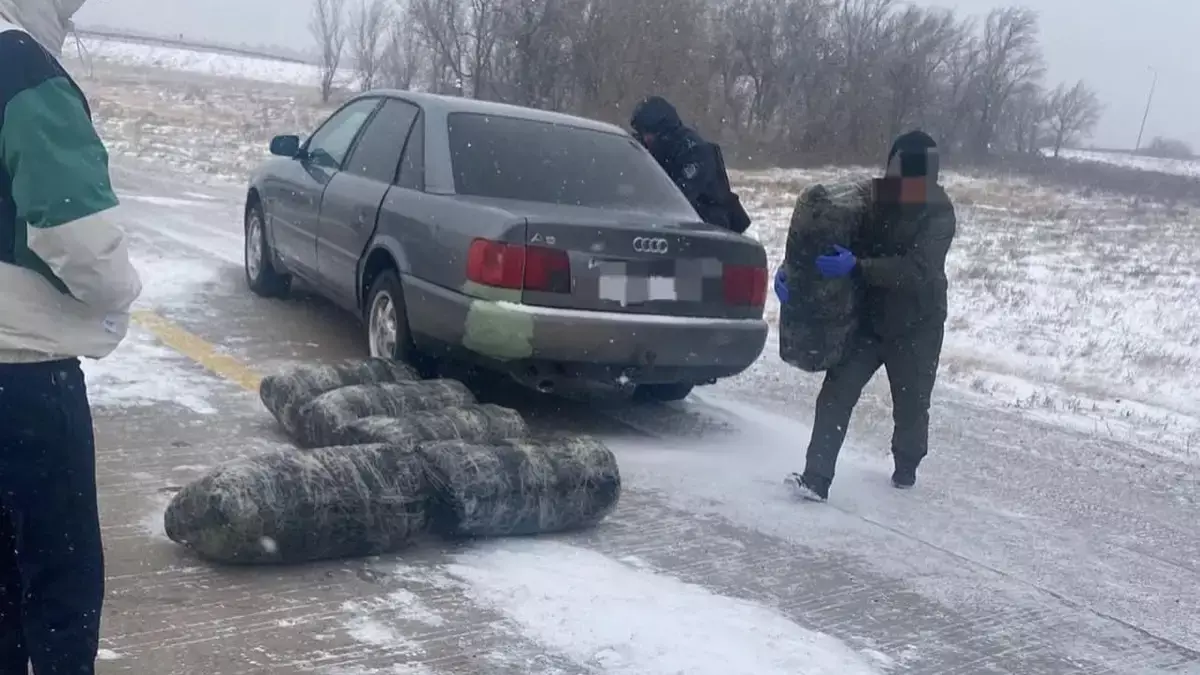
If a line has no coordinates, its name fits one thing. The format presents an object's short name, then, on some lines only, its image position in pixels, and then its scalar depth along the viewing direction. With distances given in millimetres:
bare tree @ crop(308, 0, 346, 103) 58803
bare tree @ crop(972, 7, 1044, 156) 67188
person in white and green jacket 2332
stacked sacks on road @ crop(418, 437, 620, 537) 4285
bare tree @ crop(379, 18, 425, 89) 45000
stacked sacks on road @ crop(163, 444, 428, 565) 3867
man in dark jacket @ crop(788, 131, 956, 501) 5141
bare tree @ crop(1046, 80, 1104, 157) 87000
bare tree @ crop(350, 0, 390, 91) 58094
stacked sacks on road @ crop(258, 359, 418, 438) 5281
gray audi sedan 5539
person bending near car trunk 7602
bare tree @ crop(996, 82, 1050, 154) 72812
